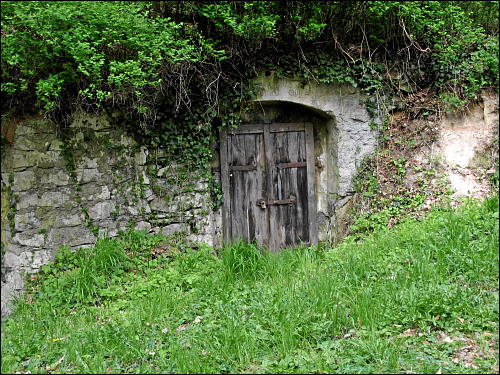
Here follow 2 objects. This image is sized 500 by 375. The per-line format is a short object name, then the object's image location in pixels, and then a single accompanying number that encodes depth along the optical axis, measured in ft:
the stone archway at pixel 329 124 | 19.76
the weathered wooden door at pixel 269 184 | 20.65
